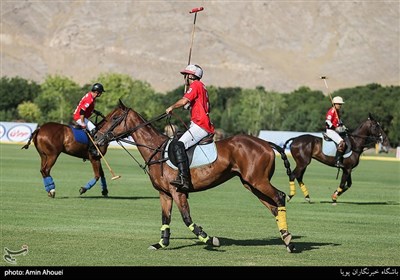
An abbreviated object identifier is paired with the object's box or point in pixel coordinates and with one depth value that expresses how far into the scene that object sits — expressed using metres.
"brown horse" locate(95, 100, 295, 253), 15.51
